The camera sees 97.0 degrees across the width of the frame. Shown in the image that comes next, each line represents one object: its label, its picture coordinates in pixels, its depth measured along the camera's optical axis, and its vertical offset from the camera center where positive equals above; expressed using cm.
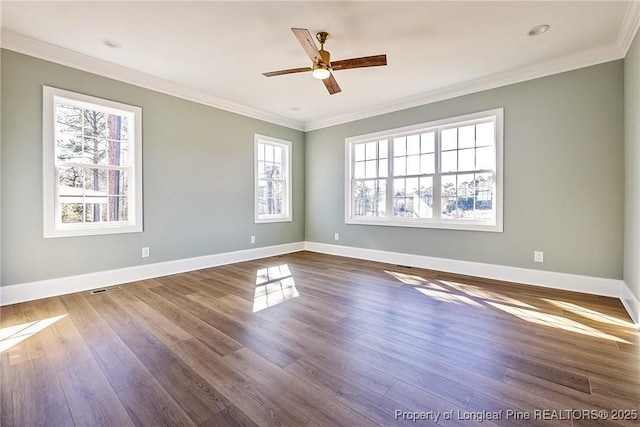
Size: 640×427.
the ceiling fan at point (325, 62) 259 +146
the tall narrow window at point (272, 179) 553 +64
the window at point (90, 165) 323 +56
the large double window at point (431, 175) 407 +59
